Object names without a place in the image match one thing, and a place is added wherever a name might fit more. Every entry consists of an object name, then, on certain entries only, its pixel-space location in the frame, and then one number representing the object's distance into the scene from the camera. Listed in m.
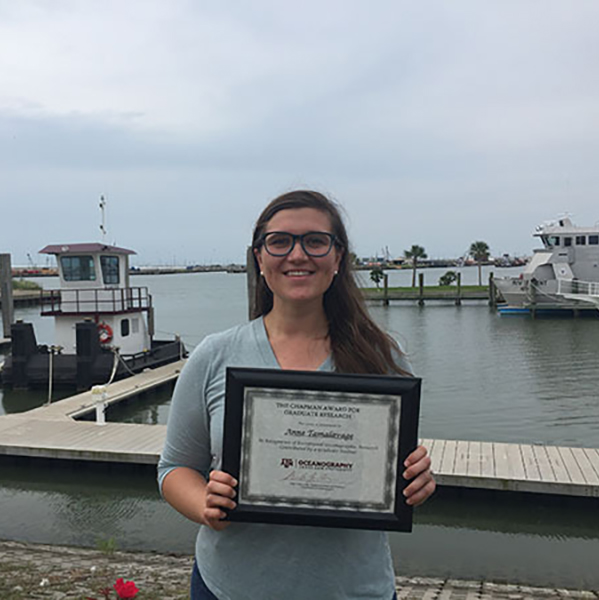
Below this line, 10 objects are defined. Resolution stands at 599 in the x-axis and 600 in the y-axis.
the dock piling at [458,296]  46.88
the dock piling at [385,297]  48.00
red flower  2.94
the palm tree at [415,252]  64.12
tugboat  16.20
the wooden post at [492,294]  43.84
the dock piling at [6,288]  24.73
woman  1.74
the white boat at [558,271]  39.12
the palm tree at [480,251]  64.62
